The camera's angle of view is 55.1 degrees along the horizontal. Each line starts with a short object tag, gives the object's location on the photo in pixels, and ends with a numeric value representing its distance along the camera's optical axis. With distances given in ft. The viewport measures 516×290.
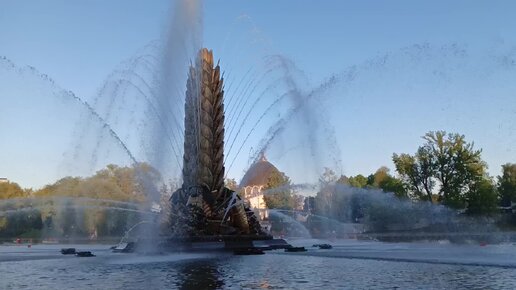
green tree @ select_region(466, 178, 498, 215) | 214.69
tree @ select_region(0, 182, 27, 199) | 261.44
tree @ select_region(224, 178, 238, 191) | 177.00
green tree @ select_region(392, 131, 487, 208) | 219.61
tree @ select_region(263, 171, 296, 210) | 318.65
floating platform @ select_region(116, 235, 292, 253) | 77.41
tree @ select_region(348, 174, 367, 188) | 342.23
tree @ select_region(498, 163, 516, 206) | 275.45
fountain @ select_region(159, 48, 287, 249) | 82.33
